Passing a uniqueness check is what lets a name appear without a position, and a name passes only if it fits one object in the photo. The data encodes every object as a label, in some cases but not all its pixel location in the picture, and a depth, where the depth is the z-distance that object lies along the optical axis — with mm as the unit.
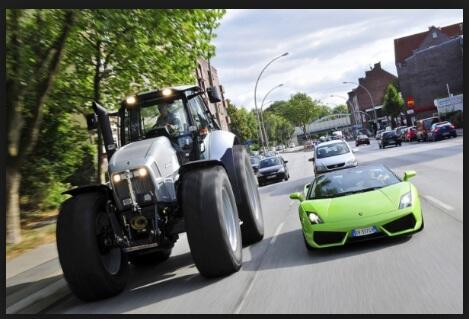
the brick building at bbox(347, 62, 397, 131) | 142575
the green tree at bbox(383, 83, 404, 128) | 102688
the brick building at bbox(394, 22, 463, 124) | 88688
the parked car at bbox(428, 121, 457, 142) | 46781
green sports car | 8617
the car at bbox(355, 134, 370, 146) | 72875
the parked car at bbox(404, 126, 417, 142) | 57319
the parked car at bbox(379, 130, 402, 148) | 51094
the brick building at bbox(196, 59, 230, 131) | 75988
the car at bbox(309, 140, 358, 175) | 20812
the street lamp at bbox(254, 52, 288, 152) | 55219
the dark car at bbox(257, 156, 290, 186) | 29484
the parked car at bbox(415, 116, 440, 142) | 50844
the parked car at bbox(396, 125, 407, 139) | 62006
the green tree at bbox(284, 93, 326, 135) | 168875
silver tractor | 7785
